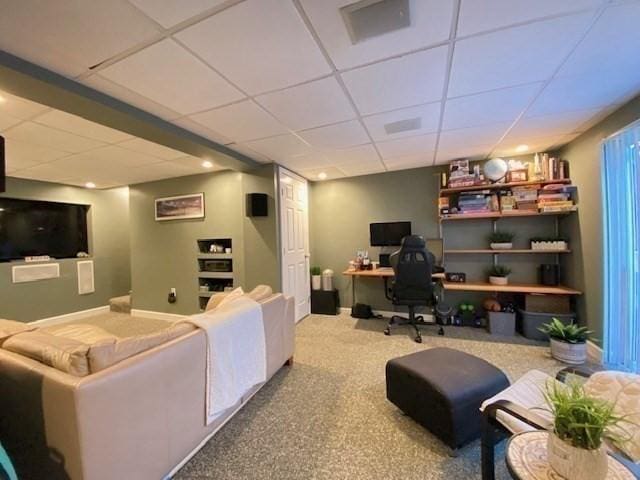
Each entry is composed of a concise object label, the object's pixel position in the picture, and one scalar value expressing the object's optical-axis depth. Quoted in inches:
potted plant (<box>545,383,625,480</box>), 32.9
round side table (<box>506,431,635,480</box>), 35.2
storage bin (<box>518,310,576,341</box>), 127.1
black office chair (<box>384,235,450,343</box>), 133.5
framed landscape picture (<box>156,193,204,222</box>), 174.7
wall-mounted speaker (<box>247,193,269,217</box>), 146.7
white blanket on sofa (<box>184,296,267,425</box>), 66.0
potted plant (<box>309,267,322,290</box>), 188.9
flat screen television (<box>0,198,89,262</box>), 163.2
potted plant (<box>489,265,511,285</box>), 142.3
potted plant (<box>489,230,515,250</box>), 144.9
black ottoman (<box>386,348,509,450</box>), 62.5
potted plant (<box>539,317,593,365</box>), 103.7
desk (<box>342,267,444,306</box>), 149.7
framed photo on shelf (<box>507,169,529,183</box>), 137.4
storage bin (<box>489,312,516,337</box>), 135.9
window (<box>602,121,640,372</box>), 90.8
